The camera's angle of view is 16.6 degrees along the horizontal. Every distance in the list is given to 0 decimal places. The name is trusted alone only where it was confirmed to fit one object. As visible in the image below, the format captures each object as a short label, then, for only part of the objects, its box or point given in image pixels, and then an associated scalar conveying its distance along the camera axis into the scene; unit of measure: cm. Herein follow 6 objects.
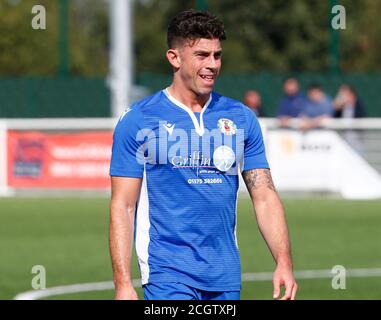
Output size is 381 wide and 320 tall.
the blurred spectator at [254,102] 2606
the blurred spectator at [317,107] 2450
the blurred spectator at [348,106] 2516
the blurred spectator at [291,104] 2491
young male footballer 662
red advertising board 2377
